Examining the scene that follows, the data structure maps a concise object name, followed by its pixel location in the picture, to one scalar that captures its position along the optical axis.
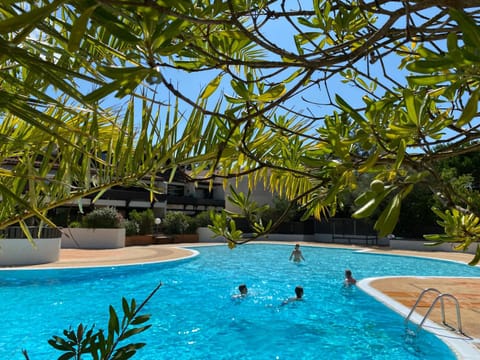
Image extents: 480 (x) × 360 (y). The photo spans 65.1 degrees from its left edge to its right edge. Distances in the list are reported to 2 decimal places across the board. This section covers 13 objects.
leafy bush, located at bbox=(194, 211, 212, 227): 26.62
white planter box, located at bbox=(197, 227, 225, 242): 25.81
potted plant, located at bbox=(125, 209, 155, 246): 22.03
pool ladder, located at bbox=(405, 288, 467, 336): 6.30
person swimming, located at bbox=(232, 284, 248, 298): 10.02
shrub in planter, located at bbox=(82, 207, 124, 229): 19.72
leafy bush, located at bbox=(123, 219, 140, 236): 22.03
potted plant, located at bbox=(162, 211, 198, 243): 25.31
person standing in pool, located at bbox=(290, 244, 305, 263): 16.06
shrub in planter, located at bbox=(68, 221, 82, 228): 19.42
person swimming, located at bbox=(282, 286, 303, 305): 9.61
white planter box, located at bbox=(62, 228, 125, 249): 19.17
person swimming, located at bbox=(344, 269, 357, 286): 11.14
